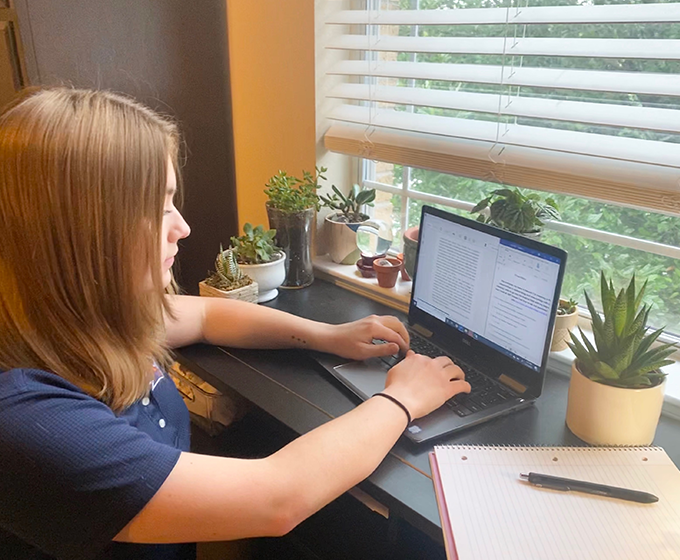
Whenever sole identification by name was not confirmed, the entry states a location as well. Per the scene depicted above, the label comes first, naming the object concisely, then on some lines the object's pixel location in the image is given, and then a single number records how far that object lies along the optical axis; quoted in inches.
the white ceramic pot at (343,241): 64.5
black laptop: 37.9
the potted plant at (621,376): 34.9
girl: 26.6
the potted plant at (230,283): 55.1
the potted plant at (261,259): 57.4
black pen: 31.2
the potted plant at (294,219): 60.1
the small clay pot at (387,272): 58.6
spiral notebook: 28.2
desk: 32.9
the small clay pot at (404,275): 60.5
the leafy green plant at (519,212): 46.4
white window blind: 41.8
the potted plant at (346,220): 64.4
